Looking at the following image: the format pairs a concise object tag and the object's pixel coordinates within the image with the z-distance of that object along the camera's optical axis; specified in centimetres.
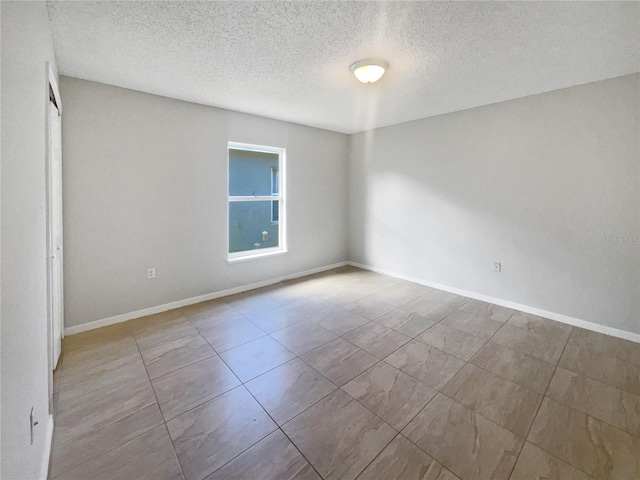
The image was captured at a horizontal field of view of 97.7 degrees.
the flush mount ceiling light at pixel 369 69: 232
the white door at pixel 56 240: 214
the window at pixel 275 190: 455
